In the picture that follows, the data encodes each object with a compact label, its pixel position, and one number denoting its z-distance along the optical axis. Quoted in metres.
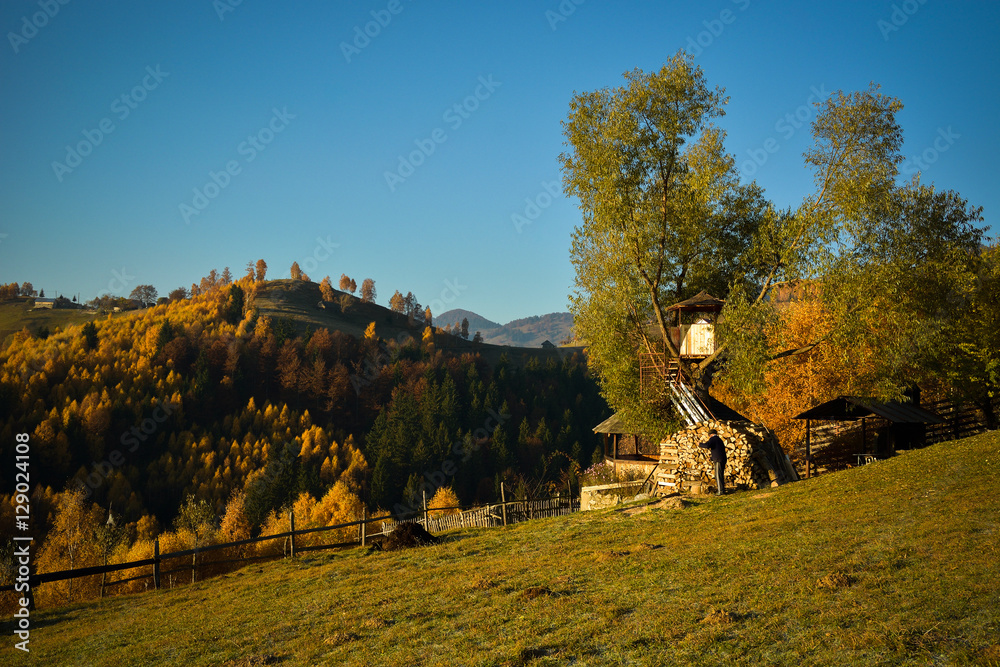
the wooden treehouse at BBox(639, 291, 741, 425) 21.55
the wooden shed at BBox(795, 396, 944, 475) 21.69
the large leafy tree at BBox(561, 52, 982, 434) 19.42
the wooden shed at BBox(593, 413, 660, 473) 33.56
